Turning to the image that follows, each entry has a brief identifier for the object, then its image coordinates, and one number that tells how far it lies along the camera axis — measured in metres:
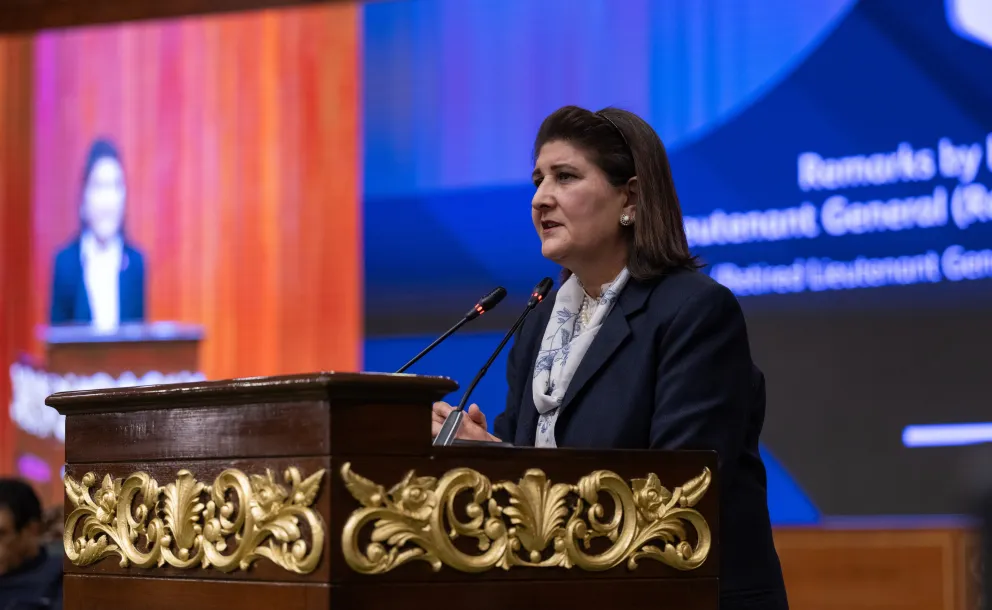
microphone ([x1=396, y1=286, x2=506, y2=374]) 4.45
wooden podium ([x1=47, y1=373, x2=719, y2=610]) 3.11
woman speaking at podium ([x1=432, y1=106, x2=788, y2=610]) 4.02
